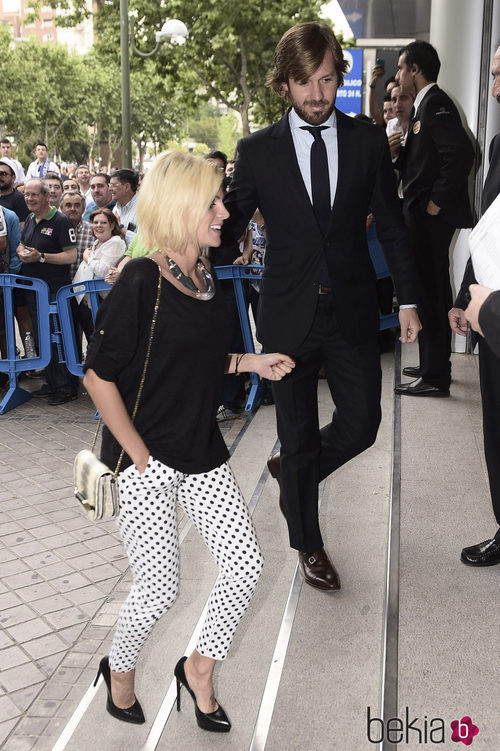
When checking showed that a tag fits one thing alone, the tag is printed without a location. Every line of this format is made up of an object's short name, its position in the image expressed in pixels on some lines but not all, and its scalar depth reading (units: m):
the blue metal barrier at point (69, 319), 7.85
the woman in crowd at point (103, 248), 7.91
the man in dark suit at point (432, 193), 5.80
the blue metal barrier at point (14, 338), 7.86
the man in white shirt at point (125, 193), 8.51
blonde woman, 2.55
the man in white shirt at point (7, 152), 15.09
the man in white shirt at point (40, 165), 16.11
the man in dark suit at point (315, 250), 3.41
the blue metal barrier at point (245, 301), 7.52
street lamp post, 16.72
